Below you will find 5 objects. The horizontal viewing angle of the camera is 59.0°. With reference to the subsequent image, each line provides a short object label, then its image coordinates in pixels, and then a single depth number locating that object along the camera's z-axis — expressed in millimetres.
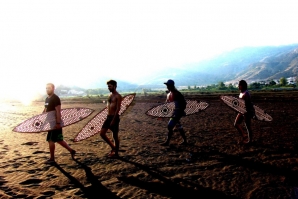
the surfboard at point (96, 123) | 8281
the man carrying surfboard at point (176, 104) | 8219
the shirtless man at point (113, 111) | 6980
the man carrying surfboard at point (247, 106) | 8273
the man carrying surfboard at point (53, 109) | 6809
